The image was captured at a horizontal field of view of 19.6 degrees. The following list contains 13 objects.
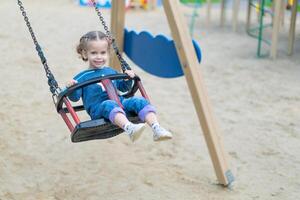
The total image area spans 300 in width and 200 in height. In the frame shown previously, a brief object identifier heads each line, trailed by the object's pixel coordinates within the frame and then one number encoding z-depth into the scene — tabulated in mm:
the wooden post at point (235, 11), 14806
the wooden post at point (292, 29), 12046
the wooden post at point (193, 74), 5297
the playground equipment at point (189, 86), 4824
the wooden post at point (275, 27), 11298
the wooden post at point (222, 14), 15899
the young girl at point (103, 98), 4631
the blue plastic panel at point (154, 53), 6055
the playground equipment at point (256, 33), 12160
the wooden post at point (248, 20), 14238
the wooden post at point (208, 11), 16096
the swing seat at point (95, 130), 4558
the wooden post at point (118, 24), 7351
